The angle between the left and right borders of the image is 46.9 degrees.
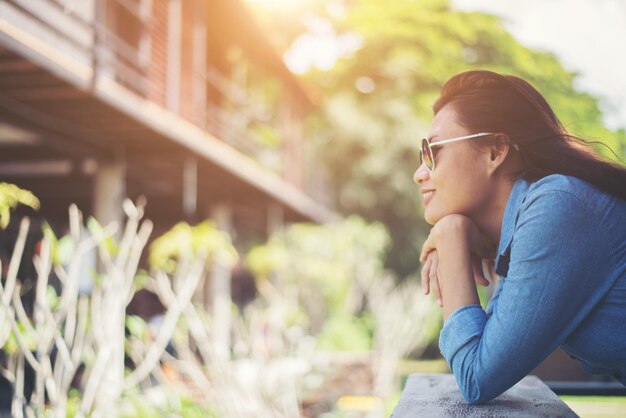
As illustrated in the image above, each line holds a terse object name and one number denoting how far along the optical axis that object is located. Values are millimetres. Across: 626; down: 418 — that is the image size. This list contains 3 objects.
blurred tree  20484
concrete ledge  1261
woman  1280
